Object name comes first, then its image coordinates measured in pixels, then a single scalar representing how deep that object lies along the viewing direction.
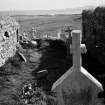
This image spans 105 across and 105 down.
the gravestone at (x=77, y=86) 3.74
